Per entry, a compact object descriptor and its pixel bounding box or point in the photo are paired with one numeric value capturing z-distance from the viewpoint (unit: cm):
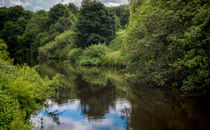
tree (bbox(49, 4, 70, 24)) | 6402
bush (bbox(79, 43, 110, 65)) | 3970
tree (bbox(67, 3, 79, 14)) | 8514
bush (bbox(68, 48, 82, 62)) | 4684
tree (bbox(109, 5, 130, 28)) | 6788
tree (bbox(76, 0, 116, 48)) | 4594
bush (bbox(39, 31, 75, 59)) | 5120
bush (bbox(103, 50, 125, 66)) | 3495
